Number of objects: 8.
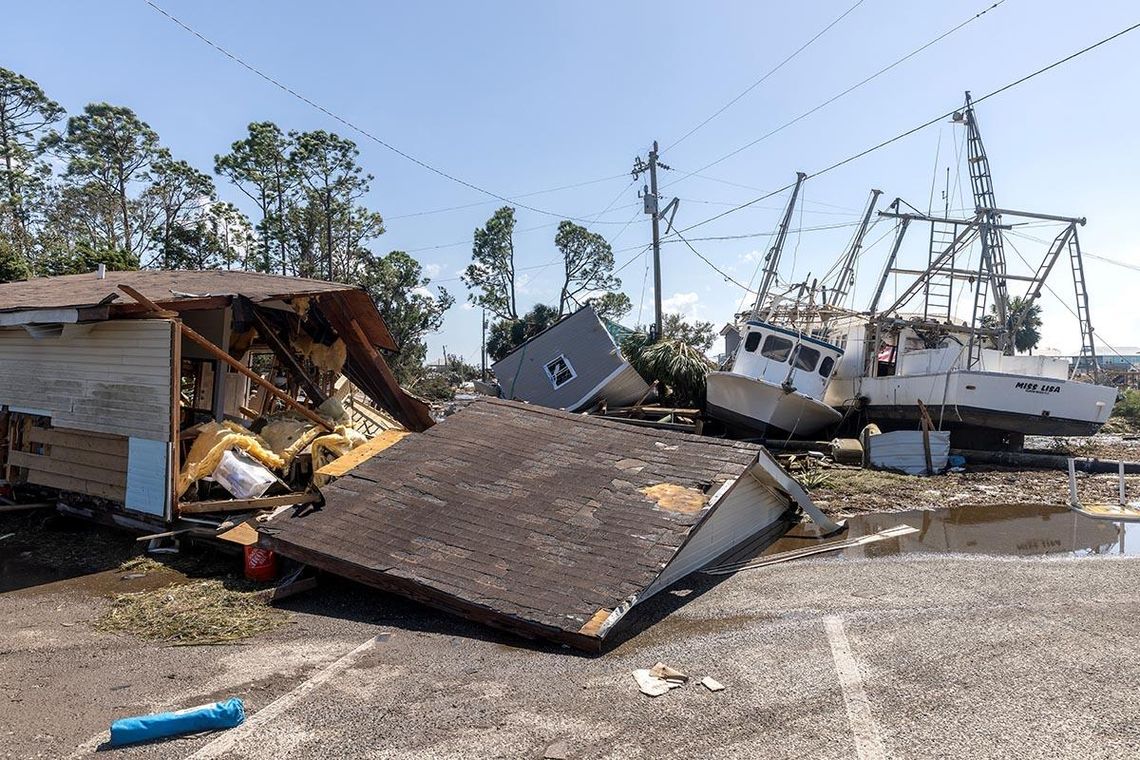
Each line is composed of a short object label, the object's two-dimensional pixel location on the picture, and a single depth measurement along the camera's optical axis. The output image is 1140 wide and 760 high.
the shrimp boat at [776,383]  20.08
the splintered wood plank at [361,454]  9.14
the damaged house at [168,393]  8.97
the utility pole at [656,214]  24.73
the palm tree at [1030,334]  57.10
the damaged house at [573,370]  21.91
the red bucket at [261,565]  7.81
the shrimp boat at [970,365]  18.86
